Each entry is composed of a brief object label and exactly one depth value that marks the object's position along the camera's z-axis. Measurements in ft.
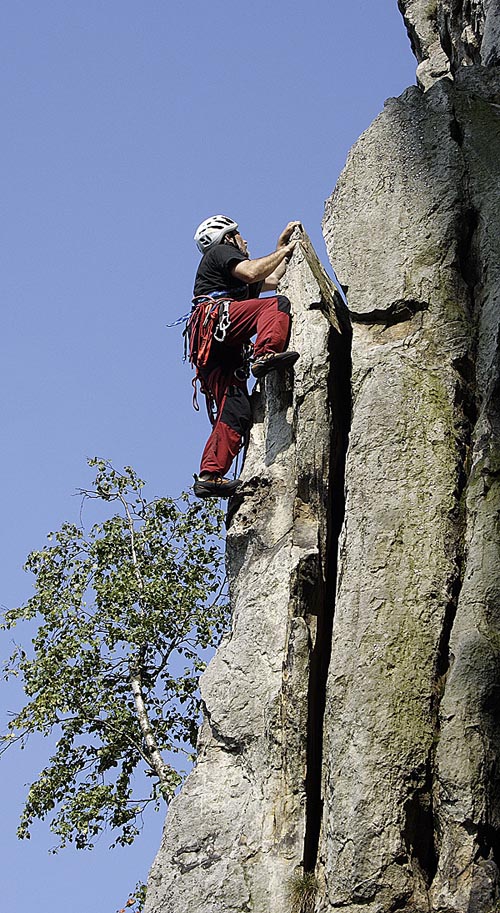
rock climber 36.27
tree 63.77
